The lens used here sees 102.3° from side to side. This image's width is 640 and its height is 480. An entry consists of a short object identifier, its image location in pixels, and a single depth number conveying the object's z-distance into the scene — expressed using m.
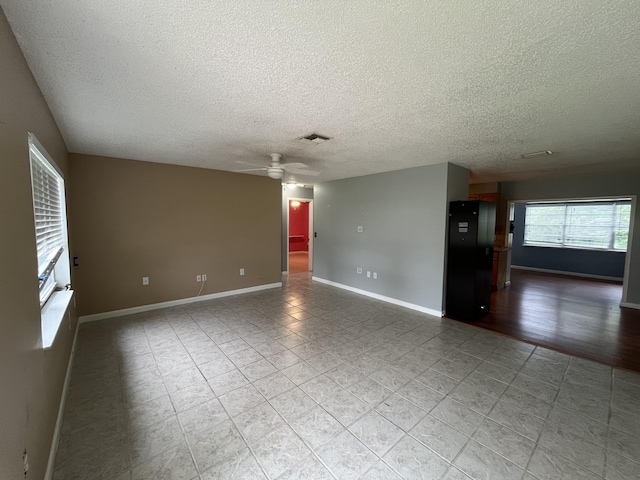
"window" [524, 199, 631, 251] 7.02
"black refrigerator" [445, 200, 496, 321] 3.81
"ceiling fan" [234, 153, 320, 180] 3.37
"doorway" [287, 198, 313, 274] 10.38
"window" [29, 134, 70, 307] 1.95
